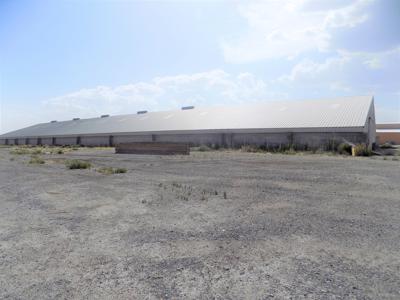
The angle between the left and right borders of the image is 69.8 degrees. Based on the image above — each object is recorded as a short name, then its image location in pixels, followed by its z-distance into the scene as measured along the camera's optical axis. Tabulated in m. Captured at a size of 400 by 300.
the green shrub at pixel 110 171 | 14.10
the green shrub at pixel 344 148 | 23.98
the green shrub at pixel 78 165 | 16.56
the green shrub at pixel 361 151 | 22.06
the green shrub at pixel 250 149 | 28.25
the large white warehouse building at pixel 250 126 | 27.28
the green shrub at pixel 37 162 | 20.11
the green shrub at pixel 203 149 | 30.67
